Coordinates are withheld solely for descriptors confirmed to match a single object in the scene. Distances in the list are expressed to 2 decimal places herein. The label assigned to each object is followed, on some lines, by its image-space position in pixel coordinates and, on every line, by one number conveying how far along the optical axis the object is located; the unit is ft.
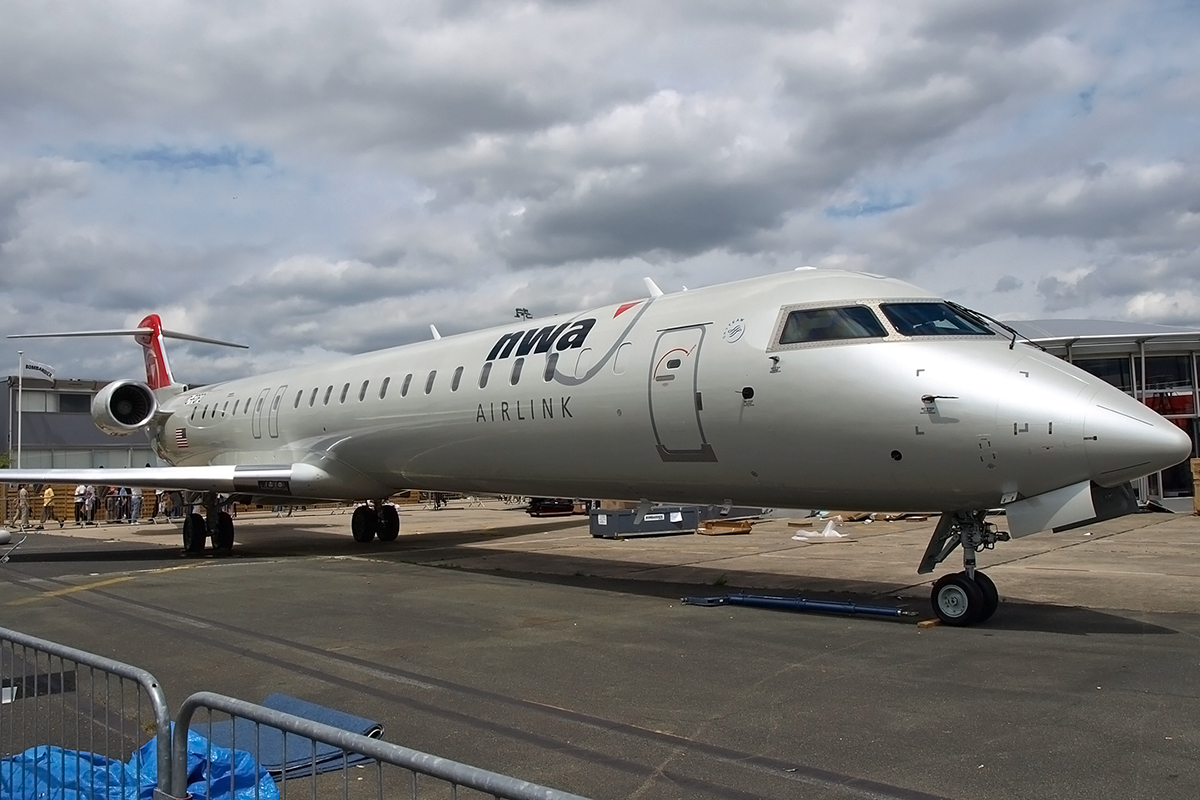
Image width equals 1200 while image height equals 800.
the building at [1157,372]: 100.17
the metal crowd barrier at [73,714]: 11.32
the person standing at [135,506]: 113.60
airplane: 26.25
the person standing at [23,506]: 106.63
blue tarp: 12.59
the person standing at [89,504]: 113.91
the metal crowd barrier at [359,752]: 7.97
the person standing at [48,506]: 110.22
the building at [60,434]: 174.81
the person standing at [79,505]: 115.34
